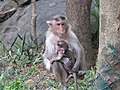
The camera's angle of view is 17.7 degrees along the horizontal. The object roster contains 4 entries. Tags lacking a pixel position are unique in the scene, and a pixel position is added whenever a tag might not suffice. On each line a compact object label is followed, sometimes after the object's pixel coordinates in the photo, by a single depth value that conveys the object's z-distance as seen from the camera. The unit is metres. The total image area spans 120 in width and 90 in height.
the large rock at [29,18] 10.49
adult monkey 5.70
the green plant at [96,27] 9.23
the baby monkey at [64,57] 5.38
